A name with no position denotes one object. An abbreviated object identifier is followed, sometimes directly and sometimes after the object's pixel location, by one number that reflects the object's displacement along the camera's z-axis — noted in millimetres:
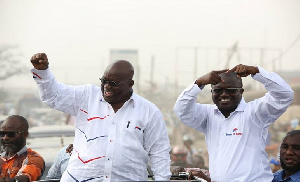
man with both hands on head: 8267
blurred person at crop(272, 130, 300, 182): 8730
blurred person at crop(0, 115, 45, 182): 9065
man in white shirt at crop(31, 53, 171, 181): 7533
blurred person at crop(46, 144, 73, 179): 9856
